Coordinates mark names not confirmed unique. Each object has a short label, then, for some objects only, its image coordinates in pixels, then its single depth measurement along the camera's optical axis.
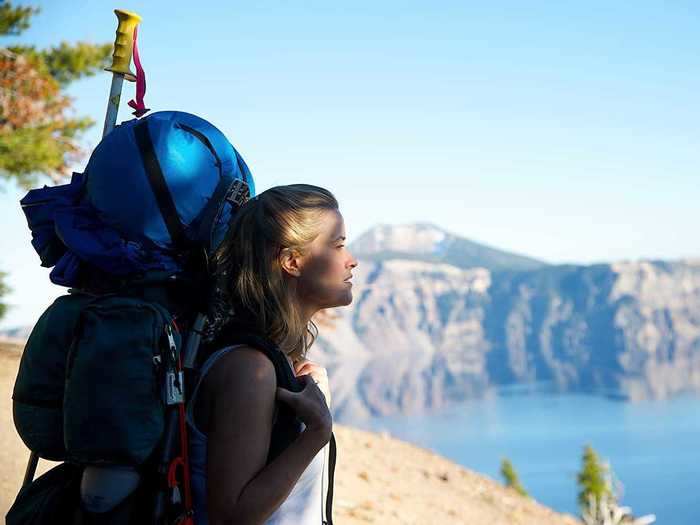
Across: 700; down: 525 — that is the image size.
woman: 1.94
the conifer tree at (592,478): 51.34
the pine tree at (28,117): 15.28
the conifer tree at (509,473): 57.97
